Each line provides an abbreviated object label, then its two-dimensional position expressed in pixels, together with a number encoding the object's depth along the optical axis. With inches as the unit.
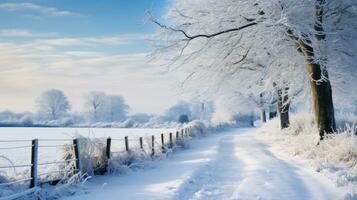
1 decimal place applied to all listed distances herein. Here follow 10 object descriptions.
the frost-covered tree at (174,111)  5014.8
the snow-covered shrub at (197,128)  1279.7
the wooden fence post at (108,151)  477.0
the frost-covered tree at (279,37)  529.0
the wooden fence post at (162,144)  687.3
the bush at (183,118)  3492.6
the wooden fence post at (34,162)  350.9
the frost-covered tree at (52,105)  4087.1
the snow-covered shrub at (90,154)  433.1
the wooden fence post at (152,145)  641.3
